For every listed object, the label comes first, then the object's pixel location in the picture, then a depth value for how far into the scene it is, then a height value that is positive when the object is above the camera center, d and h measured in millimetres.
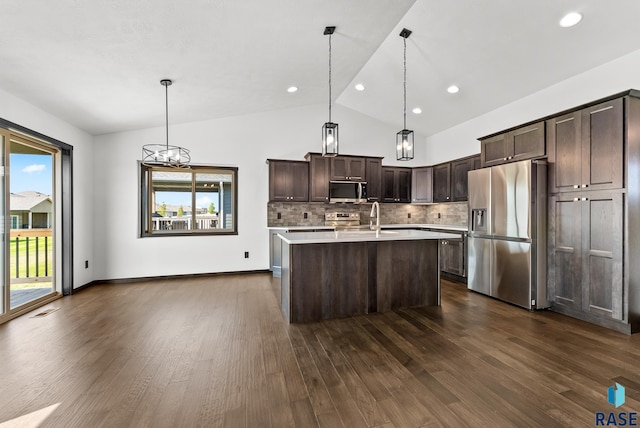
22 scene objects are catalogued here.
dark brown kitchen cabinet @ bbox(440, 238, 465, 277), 4934 -772
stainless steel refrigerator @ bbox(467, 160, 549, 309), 3496 -260
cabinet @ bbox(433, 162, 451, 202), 5641 +582
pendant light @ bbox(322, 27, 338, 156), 2986 +735
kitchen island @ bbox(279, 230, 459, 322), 3215 -705
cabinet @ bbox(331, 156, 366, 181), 5719 +853
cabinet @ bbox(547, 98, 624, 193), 2869 +670
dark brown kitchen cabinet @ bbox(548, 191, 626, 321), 2877 -440
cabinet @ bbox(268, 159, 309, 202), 5508 +587
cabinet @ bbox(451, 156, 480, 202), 5117 +647
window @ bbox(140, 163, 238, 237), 5254 +207
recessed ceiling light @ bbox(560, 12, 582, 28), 2739 +1818
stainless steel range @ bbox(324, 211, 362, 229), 5961 -142
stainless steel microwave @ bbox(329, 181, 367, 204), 5721 +390
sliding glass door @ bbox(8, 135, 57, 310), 3447 -106
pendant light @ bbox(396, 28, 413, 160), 3258 +745
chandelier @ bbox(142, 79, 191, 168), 3291 +658
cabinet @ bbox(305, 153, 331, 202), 5613 +665
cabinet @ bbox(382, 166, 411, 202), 6137 +590
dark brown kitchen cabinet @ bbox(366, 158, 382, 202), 5930 +684
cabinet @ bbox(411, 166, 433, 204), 6130 +574
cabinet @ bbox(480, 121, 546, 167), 3594 +878
